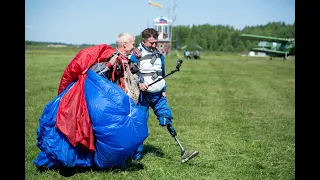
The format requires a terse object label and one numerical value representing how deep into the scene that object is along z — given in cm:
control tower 5966
